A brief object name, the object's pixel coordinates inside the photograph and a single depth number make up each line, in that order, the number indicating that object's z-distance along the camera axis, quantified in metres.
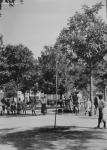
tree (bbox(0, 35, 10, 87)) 39.66
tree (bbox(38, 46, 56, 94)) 47.97
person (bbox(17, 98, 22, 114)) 31.27
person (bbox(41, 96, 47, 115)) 28.38
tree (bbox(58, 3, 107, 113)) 25.48
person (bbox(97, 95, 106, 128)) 16.81
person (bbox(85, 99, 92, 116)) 26.00
